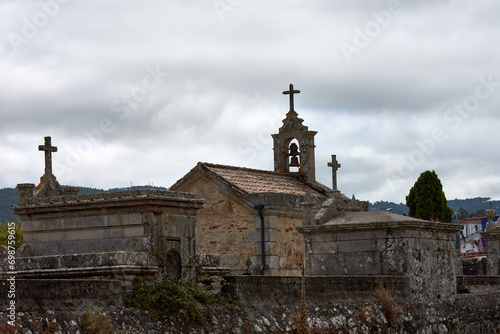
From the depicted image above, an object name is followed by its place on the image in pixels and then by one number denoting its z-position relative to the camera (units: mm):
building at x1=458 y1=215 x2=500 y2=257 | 60938
